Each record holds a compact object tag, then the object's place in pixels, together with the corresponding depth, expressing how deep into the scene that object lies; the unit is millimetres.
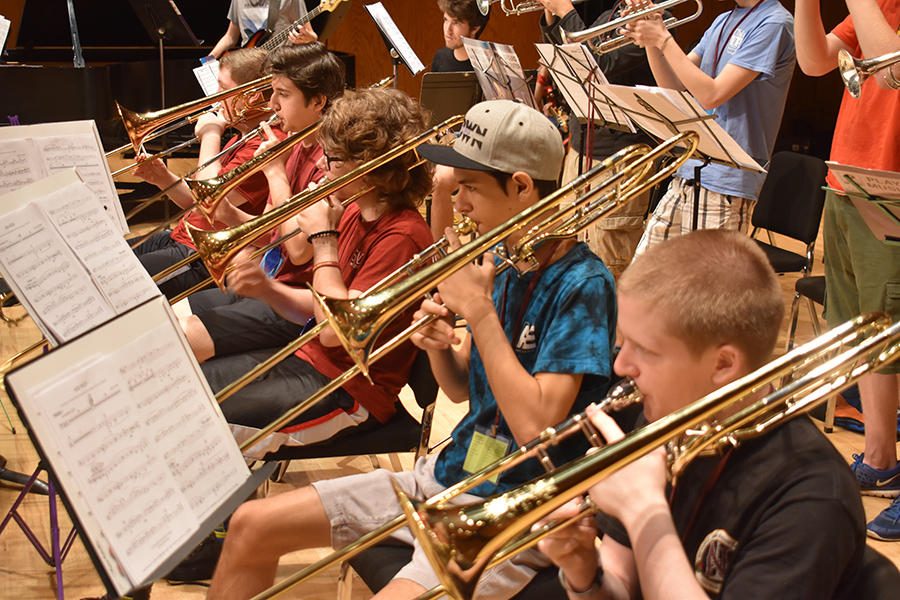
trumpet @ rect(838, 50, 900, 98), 1926
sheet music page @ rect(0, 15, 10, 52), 3383
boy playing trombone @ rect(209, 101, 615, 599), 1415
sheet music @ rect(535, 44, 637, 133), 2680
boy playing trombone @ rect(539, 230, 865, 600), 951
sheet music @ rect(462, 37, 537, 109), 3545
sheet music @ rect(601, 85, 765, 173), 2225
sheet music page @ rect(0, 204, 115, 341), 1348
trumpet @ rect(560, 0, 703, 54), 2773
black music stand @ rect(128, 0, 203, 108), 5066
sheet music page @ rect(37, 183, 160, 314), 1434
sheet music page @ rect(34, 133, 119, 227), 1938
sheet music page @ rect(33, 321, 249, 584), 926
